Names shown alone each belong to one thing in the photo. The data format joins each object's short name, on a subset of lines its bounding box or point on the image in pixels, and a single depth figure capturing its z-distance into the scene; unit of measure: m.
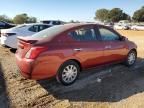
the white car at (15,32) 5.14
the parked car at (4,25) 12.82
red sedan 2.61
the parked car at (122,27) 22.51
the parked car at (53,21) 10.81
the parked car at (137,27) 21.17
